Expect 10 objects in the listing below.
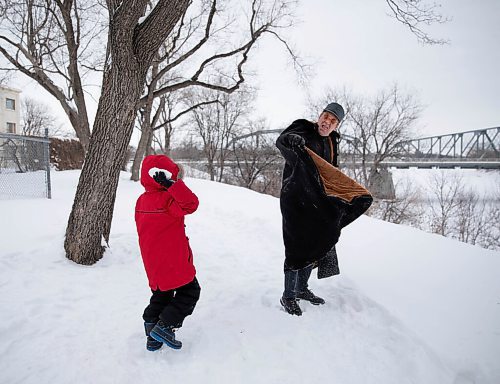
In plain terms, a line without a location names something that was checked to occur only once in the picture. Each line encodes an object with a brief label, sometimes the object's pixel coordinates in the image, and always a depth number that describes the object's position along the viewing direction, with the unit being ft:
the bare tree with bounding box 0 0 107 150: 33.32
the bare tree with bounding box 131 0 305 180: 30.60
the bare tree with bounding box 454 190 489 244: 71.10
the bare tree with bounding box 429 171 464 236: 74.33
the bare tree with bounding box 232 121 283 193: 84.69
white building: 114.83
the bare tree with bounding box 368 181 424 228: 75.05
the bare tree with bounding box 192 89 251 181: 88.99
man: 8.93
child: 7.52
